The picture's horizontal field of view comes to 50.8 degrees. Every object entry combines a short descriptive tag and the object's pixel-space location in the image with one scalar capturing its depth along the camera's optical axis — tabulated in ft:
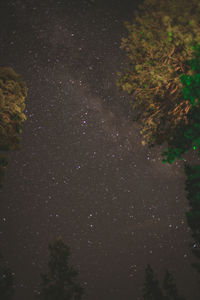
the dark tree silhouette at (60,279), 62.03
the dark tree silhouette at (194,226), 50.78
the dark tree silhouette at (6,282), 61.41
